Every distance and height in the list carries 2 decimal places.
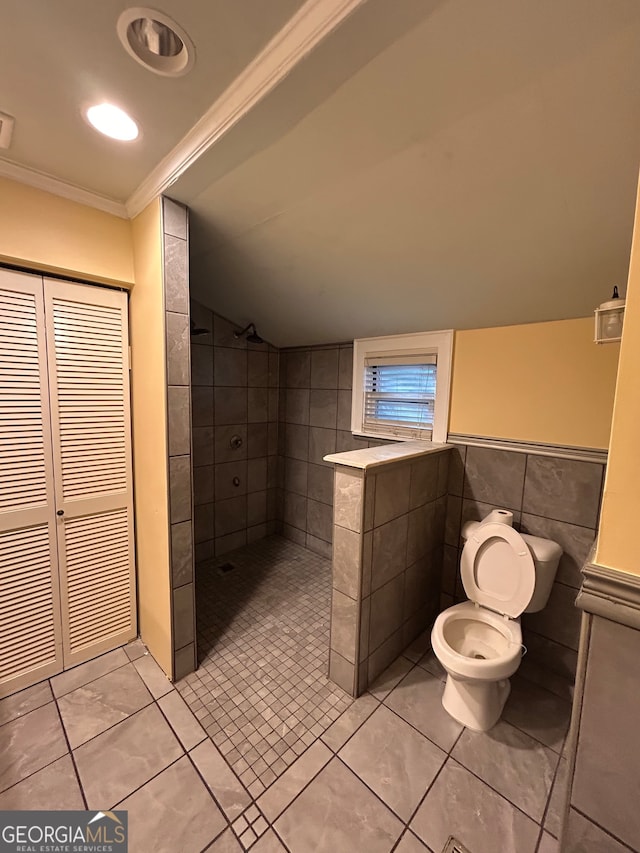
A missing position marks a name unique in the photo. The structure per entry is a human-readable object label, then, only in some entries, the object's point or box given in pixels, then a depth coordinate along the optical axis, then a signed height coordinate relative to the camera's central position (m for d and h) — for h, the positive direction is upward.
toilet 1.52 -1.12
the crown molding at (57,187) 1.42 +0.86
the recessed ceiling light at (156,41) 0.83 +0.88
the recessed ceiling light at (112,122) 1.13 +0.89
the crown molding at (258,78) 0.79 +0.85
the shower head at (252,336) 2.79 +0.44
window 2.21 +0.06
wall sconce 1.04 +0.24
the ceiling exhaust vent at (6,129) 1.17 +0.87
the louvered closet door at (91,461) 1.68 -0.40
